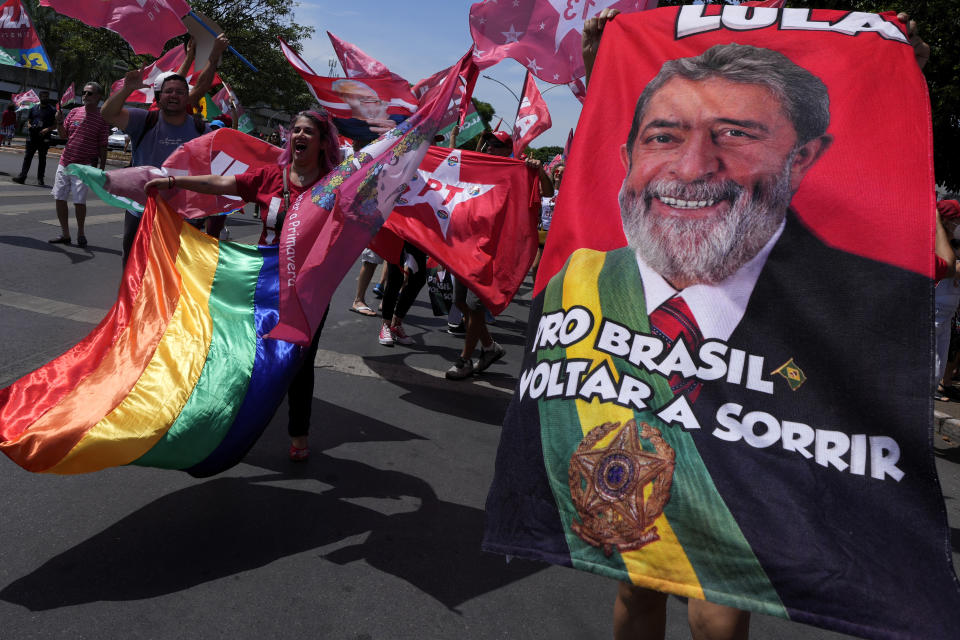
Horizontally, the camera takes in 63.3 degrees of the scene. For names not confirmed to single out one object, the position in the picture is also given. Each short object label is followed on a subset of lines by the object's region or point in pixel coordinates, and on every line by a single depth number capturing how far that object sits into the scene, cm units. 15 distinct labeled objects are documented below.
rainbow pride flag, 310
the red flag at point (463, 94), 459
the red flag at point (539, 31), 398
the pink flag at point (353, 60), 680
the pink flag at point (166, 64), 827
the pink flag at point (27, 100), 2288
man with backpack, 541
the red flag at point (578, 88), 428
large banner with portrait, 188
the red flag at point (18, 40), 942
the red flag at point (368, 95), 666
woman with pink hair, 412
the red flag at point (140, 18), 589
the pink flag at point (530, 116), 757
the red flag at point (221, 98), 1377
